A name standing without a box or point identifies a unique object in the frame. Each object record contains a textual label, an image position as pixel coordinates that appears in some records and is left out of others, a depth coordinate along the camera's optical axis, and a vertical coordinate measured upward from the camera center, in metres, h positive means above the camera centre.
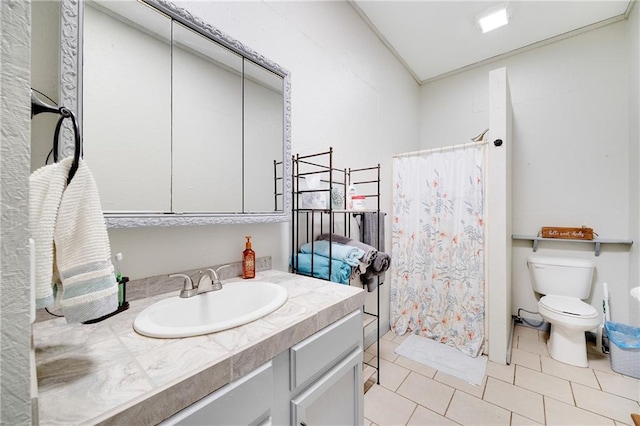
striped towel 0.47 -0.06
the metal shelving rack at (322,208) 1.50 +0.03
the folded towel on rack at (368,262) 1.46 -0.28
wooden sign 2.25 -0.17
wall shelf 2.13 -0.23
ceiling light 2.05 +1.59
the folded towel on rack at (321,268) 1.41 -0.30
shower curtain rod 2.10 +0.56
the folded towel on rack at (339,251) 1.44 -0.22
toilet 1.88 -0.70
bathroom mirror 0.84 +0.39
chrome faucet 0.99 -0.28
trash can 1.74 -0.93
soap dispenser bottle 1.23 -0.24
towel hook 0.50 +0.21
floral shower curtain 2.09 -0.30
